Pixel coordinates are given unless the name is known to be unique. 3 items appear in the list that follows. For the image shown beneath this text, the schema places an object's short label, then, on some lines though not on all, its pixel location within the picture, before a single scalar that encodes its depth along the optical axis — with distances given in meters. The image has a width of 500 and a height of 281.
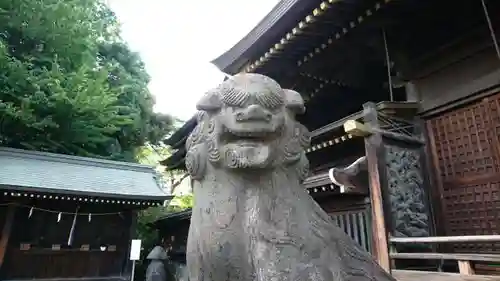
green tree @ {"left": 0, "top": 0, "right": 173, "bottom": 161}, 11.85
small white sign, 10.43
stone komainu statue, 1.94
